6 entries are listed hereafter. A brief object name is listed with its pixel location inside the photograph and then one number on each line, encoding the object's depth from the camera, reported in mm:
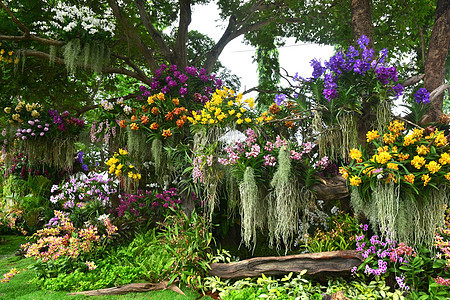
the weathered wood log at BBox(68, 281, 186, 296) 3477
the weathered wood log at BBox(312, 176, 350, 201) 3506
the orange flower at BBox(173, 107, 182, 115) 4332
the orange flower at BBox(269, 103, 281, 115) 4000
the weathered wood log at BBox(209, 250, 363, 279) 3264
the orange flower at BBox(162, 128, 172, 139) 4258
